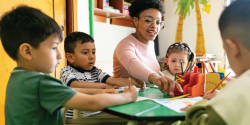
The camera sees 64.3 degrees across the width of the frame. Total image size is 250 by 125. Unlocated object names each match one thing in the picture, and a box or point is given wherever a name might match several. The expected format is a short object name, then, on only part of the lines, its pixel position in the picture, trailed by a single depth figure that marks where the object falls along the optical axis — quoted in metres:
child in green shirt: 0.75
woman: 1.40
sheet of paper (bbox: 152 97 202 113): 0.77
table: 0.65
